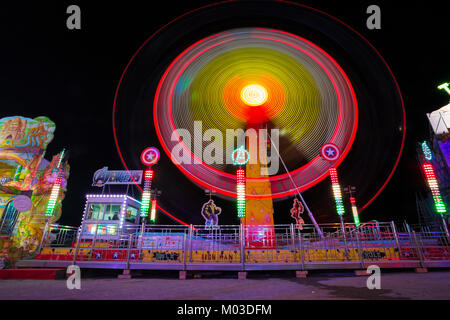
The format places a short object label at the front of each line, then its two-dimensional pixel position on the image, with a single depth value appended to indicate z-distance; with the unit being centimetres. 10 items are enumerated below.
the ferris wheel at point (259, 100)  2077
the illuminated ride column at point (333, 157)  2078
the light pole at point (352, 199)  2809
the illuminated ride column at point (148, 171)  1897
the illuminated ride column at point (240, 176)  1781
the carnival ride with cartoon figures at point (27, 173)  2030
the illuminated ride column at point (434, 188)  1938
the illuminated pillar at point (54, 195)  1817
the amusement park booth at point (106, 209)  1825
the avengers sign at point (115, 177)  2189
